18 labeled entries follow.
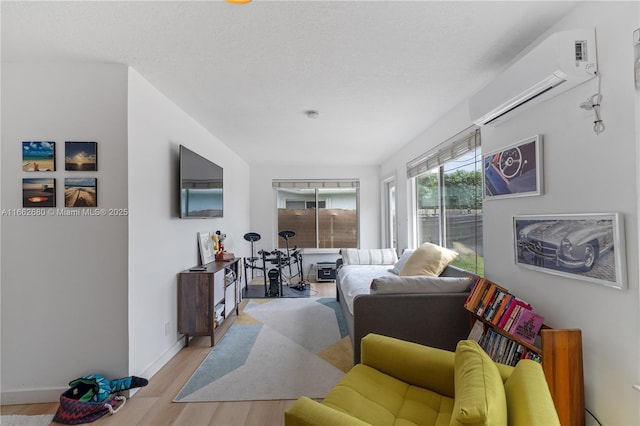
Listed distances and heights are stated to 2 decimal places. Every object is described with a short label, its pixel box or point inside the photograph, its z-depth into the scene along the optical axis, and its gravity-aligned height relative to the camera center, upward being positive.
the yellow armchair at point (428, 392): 0.89 -0.75
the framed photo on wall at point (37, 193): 2.10 +0.21
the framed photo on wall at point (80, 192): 2.12 +0.21
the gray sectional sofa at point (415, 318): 2.21 -0.78
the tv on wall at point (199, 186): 2.91 +0.38
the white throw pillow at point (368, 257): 4.54 -0.64
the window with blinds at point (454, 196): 2.76 +0.22
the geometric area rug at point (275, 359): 2.17 -1.30
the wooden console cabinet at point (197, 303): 2.89 -0.84
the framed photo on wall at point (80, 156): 2.13 +0.48
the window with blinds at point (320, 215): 6.46 +0.05
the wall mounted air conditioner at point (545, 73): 1.45 +0.79
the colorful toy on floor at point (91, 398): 1.85 -1.19
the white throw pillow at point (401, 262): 3.73 -0.61
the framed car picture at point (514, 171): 1.83 +0.32
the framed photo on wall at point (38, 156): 2.12 +0.48
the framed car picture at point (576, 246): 1.35 -0.17
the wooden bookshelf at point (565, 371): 1.43 -0.78
